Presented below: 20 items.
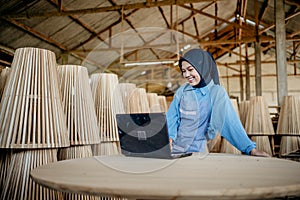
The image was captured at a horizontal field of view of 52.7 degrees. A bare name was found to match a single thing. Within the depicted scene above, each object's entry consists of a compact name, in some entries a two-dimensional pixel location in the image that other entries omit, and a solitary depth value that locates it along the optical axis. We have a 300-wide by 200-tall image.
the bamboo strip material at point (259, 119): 4.80
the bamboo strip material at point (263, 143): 4.84
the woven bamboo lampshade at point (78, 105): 2.23
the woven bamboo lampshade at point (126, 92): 3.17
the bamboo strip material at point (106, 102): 2.73
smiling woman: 1.91
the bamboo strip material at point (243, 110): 5.77
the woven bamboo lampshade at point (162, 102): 5.79
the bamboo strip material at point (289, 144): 4.46
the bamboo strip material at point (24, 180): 1.73
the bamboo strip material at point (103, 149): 2.67
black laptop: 1.51
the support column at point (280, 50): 6.66
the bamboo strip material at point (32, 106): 1.78
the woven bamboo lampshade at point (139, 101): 3.54
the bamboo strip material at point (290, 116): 4.34
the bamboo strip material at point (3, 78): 2.45
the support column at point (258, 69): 10.45
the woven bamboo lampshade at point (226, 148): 5.19
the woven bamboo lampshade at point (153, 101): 5.00
